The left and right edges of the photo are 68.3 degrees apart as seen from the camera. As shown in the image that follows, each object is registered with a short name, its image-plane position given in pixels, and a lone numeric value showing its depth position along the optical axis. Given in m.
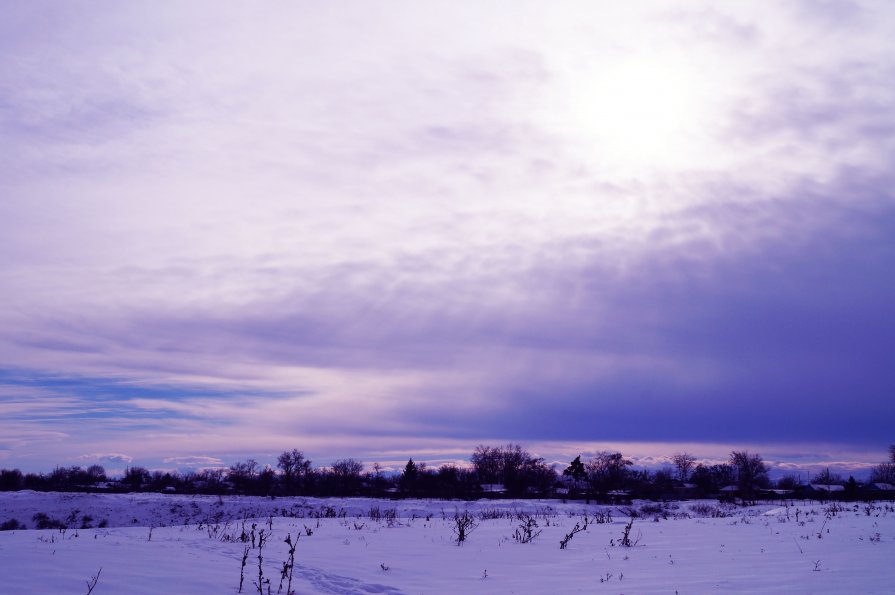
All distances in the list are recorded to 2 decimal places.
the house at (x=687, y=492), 80.71
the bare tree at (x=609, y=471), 91.53
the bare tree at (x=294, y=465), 125.16
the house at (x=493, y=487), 92.61
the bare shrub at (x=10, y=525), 30.11
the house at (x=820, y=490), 84.66
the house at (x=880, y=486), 105.12
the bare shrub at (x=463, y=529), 15.83
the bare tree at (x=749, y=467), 126.94
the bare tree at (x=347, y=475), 88.69
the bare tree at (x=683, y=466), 161.85
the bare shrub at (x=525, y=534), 16.21
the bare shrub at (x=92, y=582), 7.42
